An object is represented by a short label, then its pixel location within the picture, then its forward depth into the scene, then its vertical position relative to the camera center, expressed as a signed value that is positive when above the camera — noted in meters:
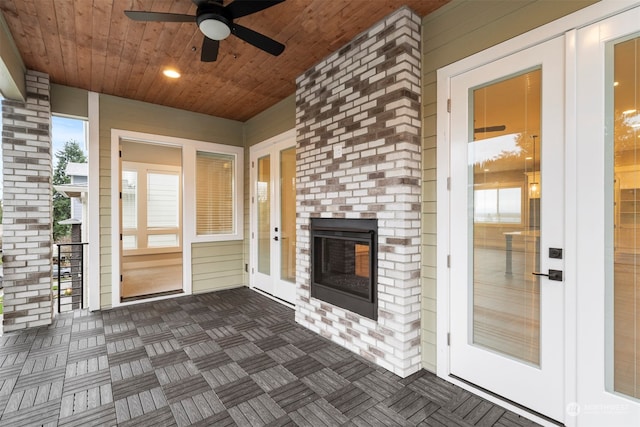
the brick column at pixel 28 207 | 3.44 +0.07
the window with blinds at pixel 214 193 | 5.10 +0.35
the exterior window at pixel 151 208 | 7.14 +0.12
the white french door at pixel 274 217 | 4.32 -0.07
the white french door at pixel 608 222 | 1.64 -0.06
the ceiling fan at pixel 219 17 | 2.05 +1.42
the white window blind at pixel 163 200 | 7.38 +0.33
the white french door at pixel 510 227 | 1.88 -0.11
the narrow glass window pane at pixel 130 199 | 7.10 +0.33
